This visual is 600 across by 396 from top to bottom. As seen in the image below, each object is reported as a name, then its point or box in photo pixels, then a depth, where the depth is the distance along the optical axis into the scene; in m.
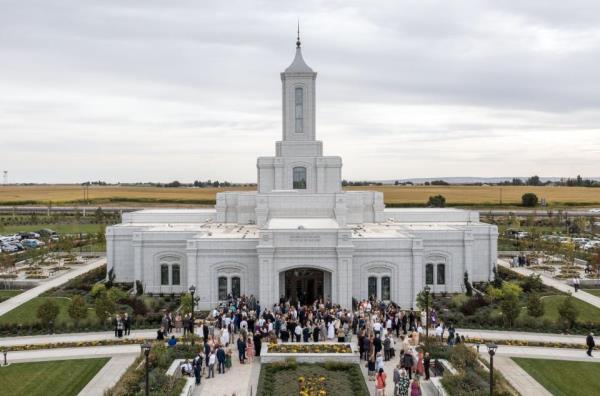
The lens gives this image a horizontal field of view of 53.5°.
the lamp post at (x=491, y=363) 21.39
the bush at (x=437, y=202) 118.44
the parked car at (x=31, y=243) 74.94
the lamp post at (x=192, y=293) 32.61
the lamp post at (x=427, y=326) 30.02
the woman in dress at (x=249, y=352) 29.06
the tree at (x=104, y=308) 35.91
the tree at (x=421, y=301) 38.47
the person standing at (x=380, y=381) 23.31
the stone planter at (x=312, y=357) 28.33
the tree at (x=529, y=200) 135.06
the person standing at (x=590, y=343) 30.50
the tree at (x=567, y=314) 35.78
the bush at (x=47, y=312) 35.62
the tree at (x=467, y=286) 45.95
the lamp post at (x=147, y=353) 21.59
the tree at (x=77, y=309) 36.16
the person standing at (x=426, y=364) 26.36
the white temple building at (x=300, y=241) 40.34
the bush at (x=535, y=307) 36.94
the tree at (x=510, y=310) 36.03
